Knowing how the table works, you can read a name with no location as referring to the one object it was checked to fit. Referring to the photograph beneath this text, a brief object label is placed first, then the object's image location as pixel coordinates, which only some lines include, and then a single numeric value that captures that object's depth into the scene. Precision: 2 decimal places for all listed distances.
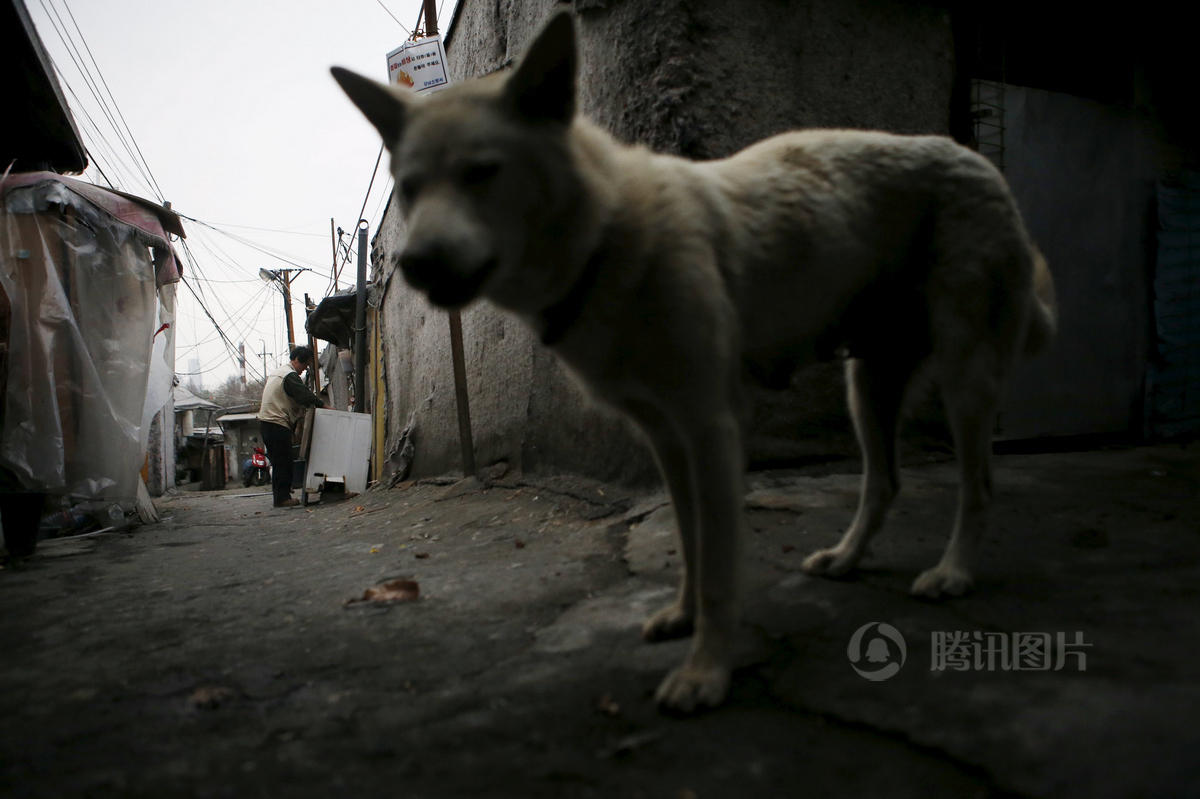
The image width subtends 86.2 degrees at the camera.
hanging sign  4.64
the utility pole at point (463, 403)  5.45
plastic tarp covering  4.19
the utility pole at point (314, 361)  15.48
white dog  1.47
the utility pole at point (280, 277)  28.36
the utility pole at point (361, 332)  12.05
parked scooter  22.70
